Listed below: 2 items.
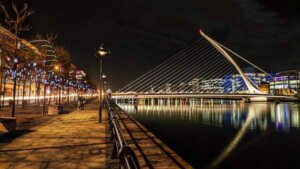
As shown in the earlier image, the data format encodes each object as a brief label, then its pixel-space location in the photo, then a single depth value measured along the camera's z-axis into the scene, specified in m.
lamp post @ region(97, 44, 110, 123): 11.39
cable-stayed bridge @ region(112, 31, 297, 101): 62.81
